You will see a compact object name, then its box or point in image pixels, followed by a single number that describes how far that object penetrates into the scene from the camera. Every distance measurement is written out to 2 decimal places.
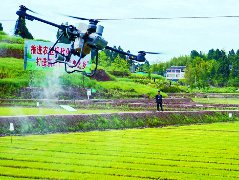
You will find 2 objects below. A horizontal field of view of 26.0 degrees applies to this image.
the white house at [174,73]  172.75
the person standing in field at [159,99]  42.25
